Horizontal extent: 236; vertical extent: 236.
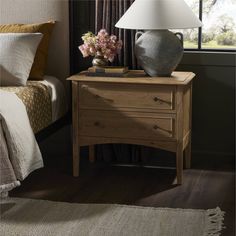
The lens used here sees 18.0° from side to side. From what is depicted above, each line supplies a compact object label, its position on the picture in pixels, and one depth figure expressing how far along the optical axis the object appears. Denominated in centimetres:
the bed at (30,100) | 411
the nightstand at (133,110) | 457
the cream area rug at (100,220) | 380
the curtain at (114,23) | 508
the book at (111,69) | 477
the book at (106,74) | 476
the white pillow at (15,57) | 478
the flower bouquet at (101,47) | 485
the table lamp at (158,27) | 457
